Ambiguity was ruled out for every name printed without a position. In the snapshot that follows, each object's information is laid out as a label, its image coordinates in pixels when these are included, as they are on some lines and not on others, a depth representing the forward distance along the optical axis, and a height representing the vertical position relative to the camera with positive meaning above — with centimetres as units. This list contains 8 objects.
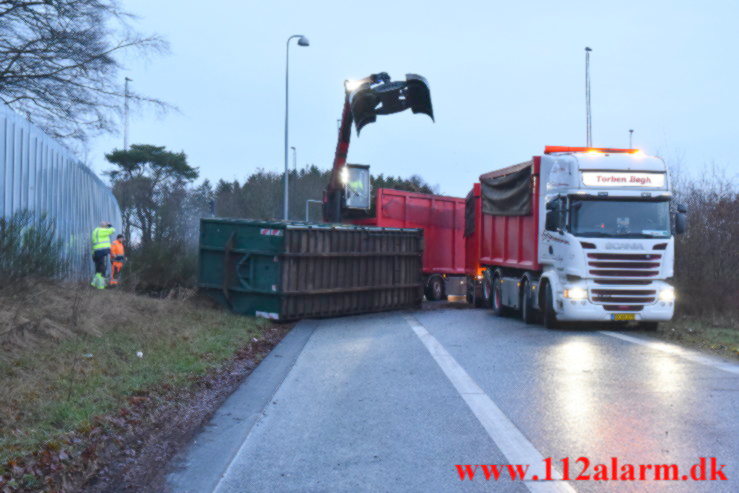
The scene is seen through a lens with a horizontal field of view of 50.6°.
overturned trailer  1662 -31
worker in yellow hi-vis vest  2022 +6
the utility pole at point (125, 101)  1738 +332
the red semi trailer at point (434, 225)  2364 +99
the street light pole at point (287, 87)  3672 +784
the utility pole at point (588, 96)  3868 +816
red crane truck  1455 +45
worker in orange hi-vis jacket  2097 -20
